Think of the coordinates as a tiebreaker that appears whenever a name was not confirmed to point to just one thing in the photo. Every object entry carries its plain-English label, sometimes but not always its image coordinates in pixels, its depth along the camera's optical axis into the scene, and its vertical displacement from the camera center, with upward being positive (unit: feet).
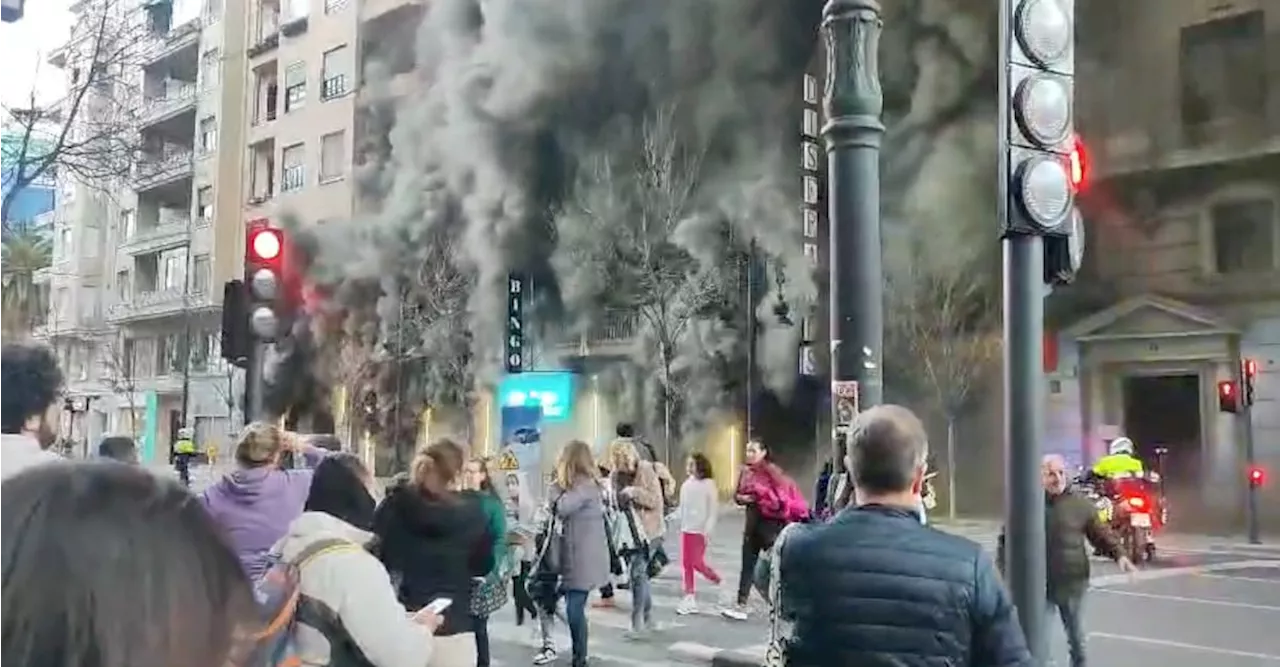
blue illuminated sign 62.39 +1.67
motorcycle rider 39.93 -1.18
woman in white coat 8.02 -1.25
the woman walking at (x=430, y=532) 14.08 -1.24
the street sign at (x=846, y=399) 13.55 +0.33
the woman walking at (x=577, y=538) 22.62 -2.09
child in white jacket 30.17 -2.23
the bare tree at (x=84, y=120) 32.24 +8.38
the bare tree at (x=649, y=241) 60.34 +9.86
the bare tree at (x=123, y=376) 79.15 +3.18
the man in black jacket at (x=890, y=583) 7.02 -0.91
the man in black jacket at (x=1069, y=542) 19.56 -1.82
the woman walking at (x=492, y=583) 17.90 -2.52
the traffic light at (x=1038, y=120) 10.55 +2.75
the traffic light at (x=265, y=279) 22.53 +2.74
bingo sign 66.33 +5.70
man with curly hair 9.99 +0.22
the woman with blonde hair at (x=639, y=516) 26.96 -2.05
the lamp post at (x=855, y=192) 13.28 +2.63
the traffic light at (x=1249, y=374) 40.63 +1.95
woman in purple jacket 12.84 -0.76
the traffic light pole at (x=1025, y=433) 10.28 -0.03
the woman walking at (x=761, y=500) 27.73 -1.65
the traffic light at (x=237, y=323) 22.65 +1.91
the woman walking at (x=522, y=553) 25.03 -2.89
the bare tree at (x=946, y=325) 48.11 +4.28
